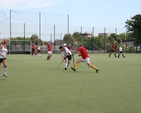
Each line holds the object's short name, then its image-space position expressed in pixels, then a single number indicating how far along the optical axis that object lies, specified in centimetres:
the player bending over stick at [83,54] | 1564
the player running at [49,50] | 2919
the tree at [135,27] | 5859
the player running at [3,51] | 1216
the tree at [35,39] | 4888
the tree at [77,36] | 5369
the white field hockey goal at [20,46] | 4792
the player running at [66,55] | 1753
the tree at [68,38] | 5119
